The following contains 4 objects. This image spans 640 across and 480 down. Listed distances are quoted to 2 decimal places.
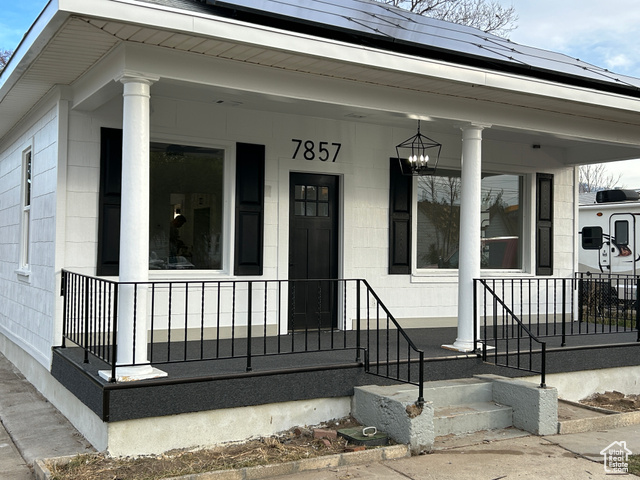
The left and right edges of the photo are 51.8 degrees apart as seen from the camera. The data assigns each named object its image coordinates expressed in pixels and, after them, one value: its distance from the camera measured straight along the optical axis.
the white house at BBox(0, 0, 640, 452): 5.30
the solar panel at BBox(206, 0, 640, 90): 6.13
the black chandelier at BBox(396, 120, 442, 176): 8.50
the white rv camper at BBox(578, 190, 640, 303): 13.36
